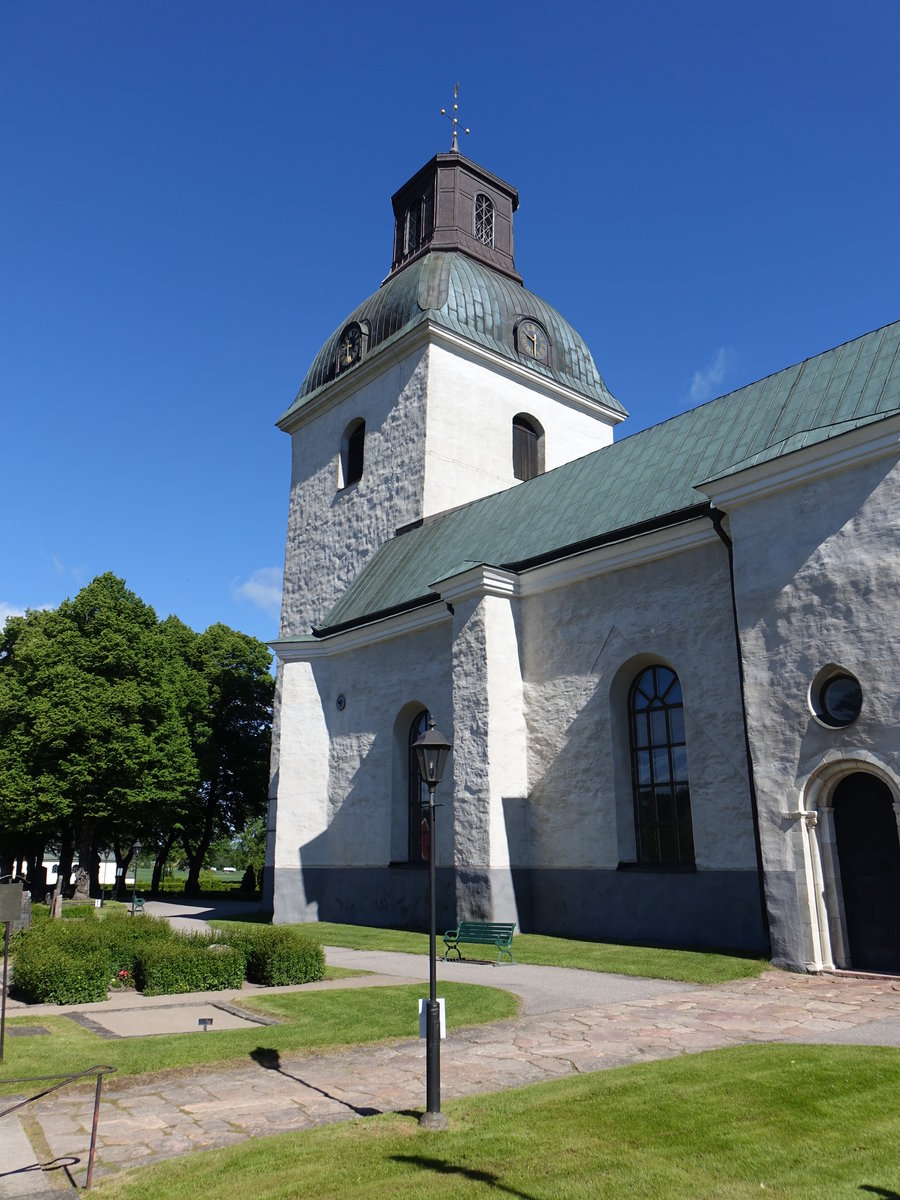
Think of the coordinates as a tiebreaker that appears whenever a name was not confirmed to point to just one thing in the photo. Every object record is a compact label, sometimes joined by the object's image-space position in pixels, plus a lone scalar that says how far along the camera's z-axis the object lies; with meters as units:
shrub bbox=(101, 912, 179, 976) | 12.66
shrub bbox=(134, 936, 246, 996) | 11.70
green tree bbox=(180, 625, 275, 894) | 38.03
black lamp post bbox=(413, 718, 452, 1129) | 6.02
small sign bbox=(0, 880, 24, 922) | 9.00
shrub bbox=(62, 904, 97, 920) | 22.31
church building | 12.12
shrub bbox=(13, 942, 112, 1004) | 11.12
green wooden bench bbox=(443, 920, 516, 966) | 13.66
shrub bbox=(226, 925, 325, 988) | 12.17
